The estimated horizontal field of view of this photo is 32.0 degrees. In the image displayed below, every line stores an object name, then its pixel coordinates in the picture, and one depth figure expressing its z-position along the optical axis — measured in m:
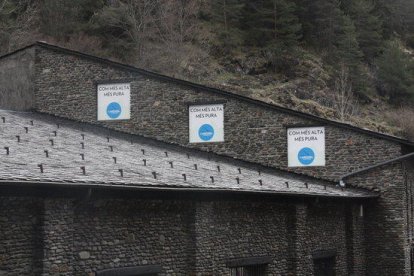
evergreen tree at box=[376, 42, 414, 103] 66.75
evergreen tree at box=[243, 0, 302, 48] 60.91
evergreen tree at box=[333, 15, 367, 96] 64.44
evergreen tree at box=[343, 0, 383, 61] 71.75
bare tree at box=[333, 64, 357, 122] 60.22
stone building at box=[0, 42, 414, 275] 12.59
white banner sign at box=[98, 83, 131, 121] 25.66
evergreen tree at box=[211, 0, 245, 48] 61.53
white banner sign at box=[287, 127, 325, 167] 24.81
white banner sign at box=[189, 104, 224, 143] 25.17
